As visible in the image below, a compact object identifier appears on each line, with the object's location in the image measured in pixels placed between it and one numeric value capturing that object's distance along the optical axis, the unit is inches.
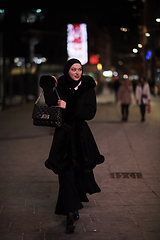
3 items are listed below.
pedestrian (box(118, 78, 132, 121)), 669.3
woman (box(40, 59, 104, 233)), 184.4
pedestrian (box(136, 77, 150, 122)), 644.7
